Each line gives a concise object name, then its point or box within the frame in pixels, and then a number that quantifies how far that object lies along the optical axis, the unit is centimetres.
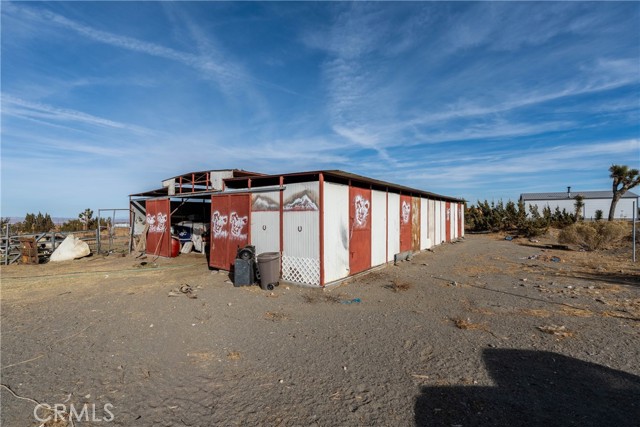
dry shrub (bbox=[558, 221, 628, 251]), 1686
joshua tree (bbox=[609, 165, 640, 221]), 2986
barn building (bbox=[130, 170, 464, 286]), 927
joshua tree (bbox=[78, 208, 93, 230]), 3003
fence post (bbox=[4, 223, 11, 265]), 1416
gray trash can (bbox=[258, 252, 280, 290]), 922
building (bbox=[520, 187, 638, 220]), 5075
